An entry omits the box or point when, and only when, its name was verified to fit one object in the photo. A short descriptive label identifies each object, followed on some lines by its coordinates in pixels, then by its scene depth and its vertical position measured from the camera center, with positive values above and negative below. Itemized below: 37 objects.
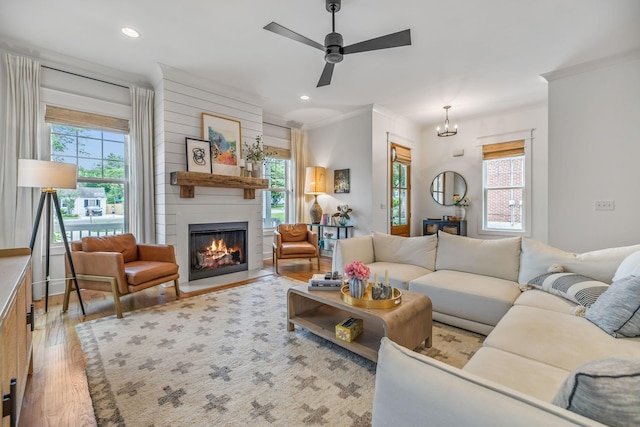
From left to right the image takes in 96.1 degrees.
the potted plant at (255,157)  4.55 +0.83
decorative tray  1.92 -0.63
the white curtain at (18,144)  3.08 +0.72
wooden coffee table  1.84 -0.84
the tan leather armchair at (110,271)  2.81 -0.63
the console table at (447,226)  5.76 -0.36
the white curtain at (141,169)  3.86 +0.54
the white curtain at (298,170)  6.06 +0.82
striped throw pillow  1.84 -0.55
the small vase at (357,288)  2.02 -0.56
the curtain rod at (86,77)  3.37 +1.66
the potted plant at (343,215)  5.53 -0.12
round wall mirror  5.92 +0.45
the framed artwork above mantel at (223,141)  4.16 +1.01
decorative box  1.99 -0.86
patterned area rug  1.52 -1.07
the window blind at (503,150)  5.20 +1.09
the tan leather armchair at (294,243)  4.56 -0.58
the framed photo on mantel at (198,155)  3.92 +0.75
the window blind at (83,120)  3.38 +1.11
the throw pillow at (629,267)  1.76 -0.38
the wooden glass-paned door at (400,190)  5.71 +0.38
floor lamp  2.66 +0.28
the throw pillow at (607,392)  0.56 -0.38
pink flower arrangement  2.02 -0.45
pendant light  5.11 +1.71
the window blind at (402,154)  5.69 +1.11
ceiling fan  2.40 +1.42
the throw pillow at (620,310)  1.46 -0.54
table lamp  5.79 +0.49
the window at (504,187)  5.27 +0.41
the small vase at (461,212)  5.88 -0.08
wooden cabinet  1.07 -0.56
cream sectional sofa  0.61 -0.57
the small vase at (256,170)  4.55 +0.61
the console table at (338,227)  5.46 -0.35
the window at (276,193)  5.77 +0.31
